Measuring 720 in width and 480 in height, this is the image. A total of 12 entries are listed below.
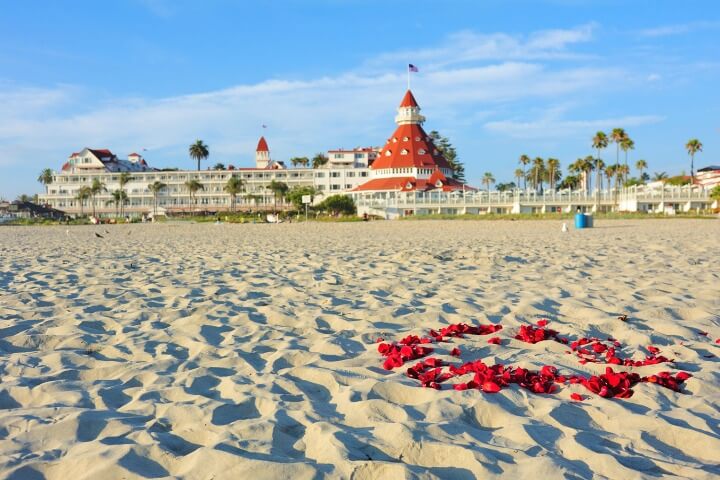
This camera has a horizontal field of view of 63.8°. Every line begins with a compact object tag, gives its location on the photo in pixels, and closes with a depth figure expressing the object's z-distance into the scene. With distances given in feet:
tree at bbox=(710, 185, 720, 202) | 192.34
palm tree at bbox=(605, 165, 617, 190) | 340.33
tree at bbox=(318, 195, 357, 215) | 215.31
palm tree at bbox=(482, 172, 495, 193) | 428.56
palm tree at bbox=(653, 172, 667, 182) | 393.99
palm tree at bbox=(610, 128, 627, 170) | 220.43
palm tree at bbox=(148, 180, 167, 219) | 315.99
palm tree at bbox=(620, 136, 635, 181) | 222.89
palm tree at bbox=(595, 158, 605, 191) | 223.75
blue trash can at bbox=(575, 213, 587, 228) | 95.55
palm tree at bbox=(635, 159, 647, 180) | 365.20
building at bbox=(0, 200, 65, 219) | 226.99
